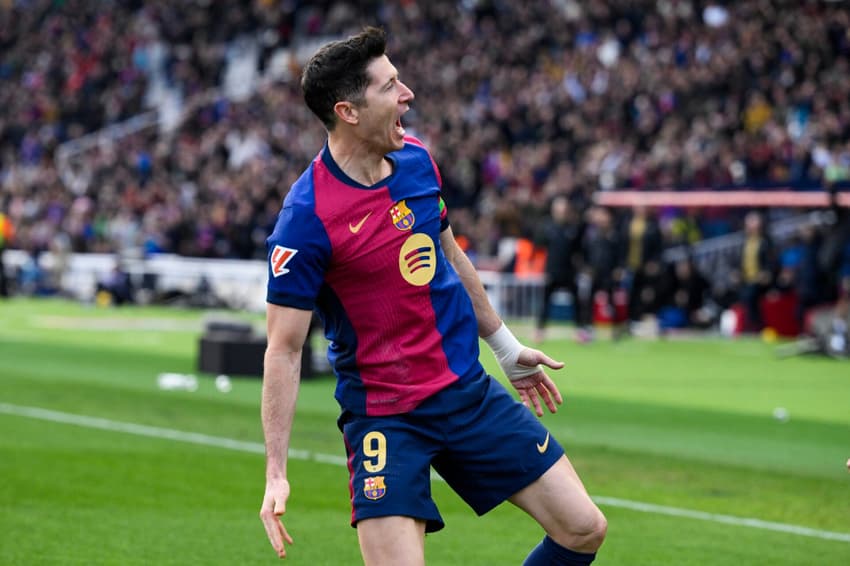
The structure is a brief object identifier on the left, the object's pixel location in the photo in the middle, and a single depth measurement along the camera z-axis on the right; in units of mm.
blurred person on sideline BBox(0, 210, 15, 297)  34750
